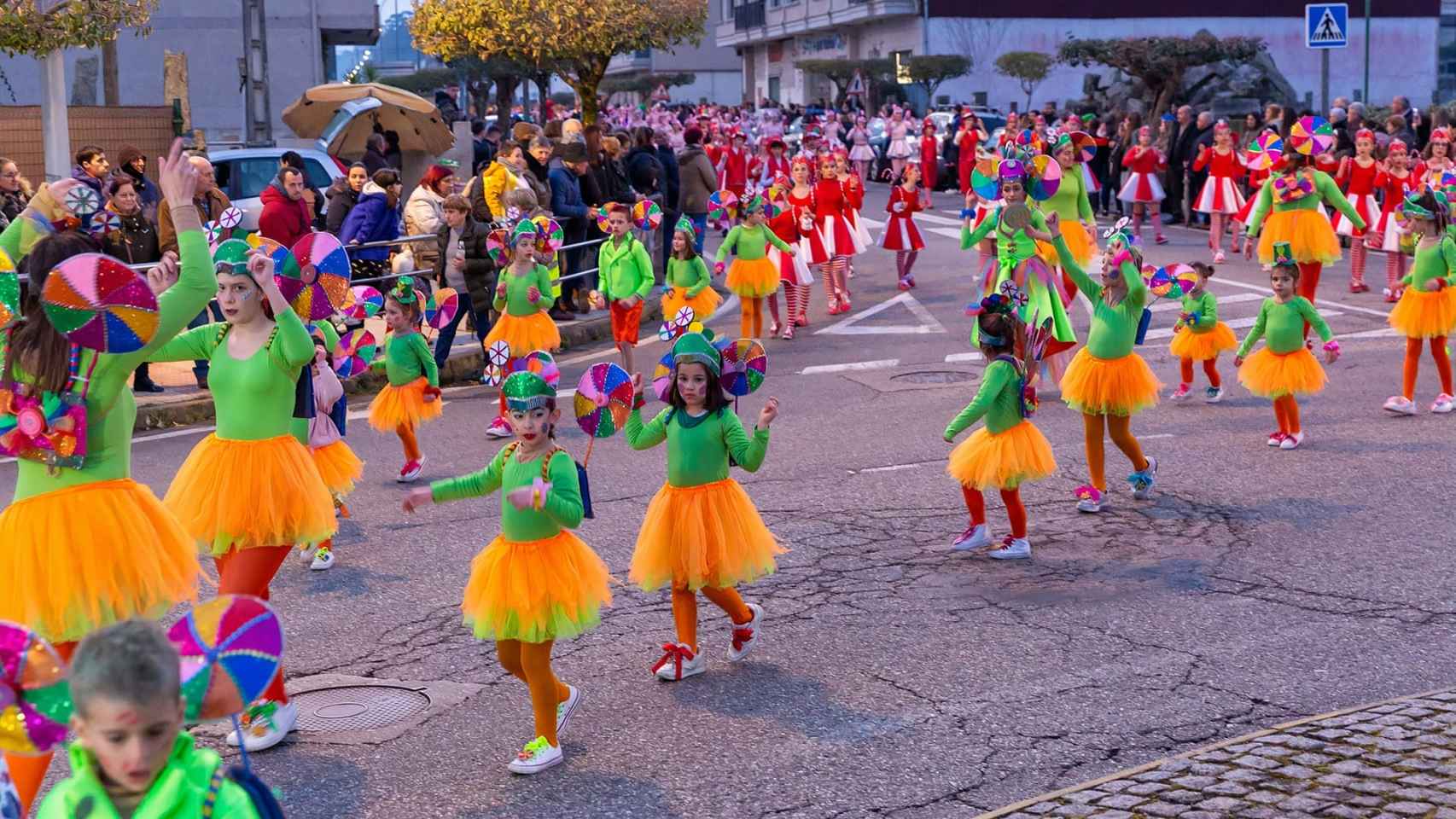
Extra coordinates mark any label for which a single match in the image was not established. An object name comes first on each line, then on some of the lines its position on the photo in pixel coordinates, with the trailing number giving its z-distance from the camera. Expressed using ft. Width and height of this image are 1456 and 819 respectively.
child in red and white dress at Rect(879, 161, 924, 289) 67.26
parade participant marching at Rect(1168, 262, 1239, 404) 43.27
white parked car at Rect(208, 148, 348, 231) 68.80
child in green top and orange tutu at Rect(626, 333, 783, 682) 23.38
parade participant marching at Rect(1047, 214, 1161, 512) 33.01
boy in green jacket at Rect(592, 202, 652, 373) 46.42
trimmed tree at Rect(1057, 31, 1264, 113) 114.21
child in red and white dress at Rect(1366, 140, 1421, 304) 60.54
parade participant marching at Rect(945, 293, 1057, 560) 29.12
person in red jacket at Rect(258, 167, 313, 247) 47.29
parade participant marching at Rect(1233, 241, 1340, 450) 37.99
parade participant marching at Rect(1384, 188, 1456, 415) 40.88
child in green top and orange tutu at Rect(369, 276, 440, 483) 36.37
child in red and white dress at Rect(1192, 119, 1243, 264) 75.77
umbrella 81.46
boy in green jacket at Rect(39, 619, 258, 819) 10.96
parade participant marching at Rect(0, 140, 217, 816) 17.85
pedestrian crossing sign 81.20
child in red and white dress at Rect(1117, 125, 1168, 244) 82.94
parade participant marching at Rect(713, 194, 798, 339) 53.78
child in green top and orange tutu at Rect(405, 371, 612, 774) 20.45
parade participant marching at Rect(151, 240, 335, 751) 21.27
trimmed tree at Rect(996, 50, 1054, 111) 188.75
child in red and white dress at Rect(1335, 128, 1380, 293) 67.21
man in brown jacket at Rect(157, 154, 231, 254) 46.85
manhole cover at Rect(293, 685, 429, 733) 22.12
